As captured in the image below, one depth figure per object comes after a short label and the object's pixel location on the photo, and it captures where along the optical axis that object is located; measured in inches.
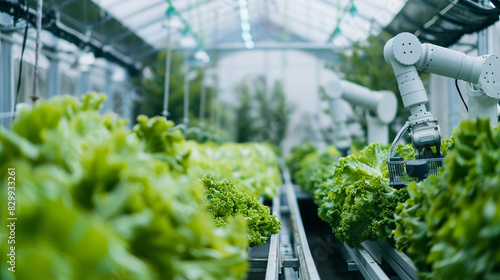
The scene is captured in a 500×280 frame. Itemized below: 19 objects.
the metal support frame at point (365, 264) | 96.4
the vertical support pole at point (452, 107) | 288.7
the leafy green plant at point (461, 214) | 52.0
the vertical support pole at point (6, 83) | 295.3
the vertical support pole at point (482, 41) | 224.6
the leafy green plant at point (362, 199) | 110.2
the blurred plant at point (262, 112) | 668.7
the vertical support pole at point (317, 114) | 666.8
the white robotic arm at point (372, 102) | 229.9
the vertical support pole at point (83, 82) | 462.0
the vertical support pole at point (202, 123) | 440.1
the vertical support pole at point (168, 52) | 243.1
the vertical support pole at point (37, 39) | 112.2
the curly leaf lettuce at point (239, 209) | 114.4
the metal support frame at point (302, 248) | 98.9
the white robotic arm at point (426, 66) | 119.7
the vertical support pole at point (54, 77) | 395.5
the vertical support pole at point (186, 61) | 635.6
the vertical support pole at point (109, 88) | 528.9
